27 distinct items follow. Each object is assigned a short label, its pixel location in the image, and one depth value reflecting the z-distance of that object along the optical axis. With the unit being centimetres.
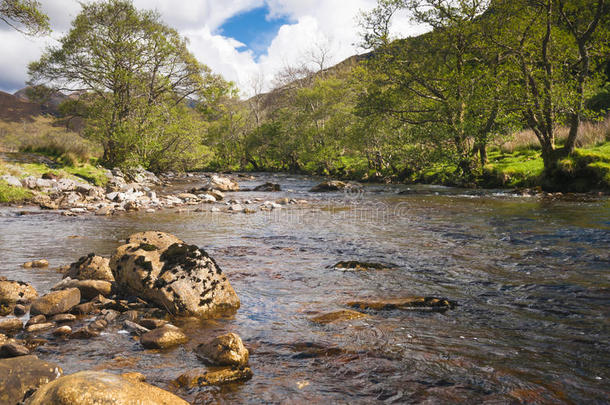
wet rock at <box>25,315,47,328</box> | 500
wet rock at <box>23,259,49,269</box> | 813
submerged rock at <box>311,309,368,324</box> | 531
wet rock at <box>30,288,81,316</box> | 537
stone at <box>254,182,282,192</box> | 3026
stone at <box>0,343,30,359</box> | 393
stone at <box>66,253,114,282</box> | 707
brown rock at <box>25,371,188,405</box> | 256
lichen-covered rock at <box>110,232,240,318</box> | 576
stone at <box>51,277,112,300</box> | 620
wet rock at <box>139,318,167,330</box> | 512
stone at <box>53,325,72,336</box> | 479
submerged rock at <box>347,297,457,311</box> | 564
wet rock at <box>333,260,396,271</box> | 792
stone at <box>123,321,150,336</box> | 493
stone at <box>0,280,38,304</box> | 580
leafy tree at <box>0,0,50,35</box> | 1833
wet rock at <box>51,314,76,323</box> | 520
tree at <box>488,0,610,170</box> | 1824
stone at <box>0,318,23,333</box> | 483
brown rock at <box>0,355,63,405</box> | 318
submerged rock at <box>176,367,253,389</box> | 372
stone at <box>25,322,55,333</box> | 488
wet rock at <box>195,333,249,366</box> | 403
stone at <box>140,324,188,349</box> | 452
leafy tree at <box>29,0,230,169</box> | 3238
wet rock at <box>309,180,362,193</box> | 2860
